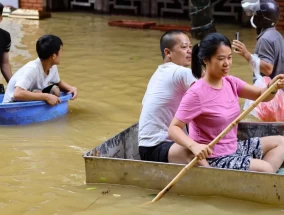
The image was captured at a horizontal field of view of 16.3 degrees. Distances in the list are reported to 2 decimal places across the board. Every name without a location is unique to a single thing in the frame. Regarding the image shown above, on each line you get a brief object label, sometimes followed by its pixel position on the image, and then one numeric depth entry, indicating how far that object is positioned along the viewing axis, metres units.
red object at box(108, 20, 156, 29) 21.80
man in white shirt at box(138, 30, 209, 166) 7.69
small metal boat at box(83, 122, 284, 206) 6.81
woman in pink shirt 7.15
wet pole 17.78
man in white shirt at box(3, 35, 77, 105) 10.44
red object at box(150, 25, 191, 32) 20.90
